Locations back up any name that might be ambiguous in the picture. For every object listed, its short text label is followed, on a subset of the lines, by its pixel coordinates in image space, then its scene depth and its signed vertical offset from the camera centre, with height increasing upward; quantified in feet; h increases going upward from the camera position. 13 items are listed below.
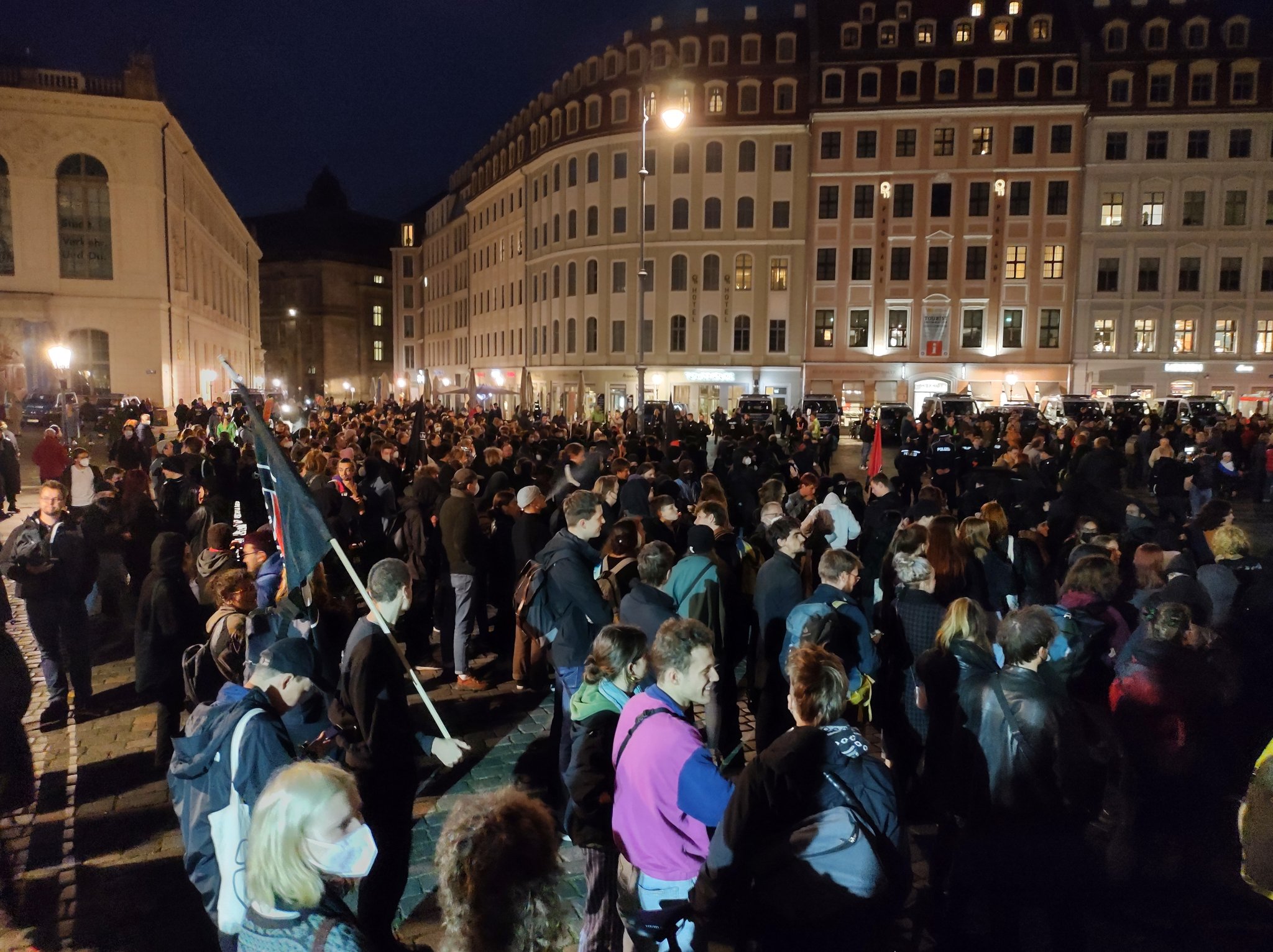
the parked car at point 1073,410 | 101.86 +0.55
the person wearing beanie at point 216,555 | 20.12 -3.26
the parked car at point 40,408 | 96.99 +0.17
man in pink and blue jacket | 10.48 -4.43
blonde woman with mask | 7.79 -3.94
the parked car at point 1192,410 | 97.07 +0.57
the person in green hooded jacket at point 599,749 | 12.45 -4.63
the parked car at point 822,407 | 109.81 +0.73
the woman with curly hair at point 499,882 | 7.27 -3.82
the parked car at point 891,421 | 104.78 -0.89
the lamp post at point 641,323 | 63.78 +7.74
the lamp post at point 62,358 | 78.51 +4.74
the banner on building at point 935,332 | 140.36 +12.66
